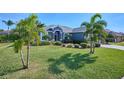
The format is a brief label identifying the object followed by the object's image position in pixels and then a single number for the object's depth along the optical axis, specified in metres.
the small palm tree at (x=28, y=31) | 2.16
